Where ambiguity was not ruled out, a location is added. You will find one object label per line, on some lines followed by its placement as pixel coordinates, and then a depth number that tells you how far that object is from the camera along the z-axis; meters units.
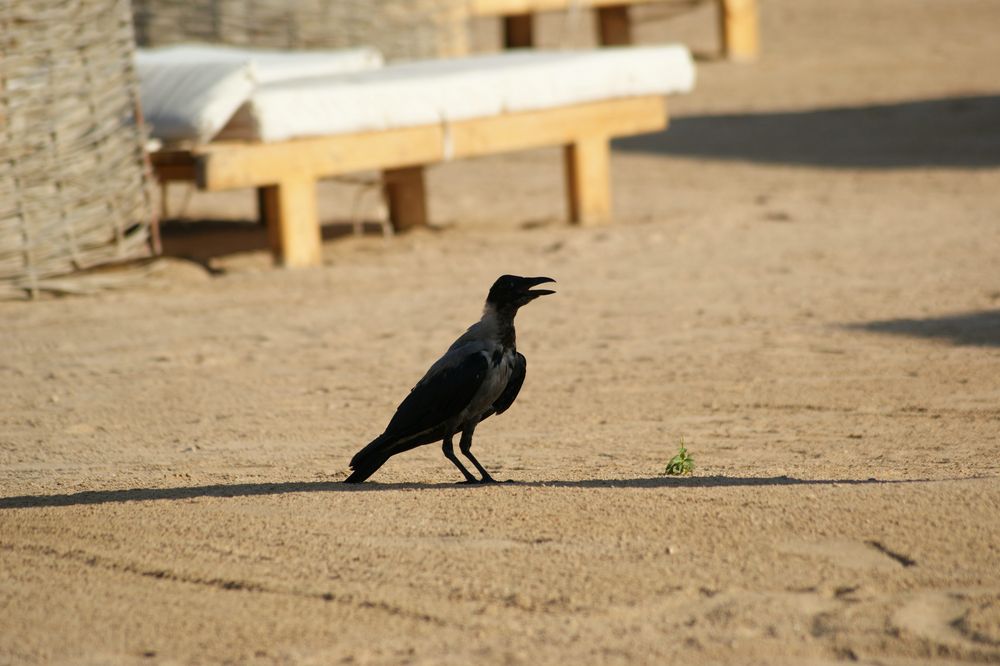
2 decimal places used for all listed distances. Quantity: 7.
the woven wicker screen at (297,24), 28.08
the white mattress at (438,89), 19.62
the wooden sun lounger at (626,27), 42.00
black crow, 9.93
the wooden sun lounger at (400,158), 19.62
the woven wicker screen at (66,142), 18.64
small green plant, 10.59
